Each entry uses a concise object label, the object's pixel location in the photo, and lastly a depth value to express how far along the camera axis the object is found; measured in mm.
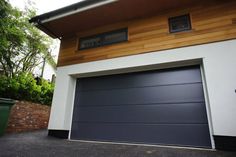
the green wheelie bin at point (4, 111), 3263
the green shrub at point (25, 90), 4230
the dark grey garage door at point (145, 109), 2707
